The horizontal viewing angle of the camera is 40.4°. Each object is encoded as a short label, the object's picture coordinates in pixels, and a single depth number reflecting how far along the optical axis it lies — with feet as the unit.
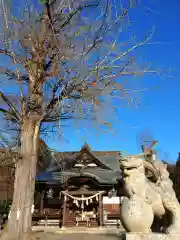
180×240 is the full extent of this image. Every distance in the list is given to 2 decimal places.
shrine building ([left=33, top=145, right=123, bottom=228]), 52.29
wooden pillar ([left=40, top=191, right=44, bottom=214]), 55.19
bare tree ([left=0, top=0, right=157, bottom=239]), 25.94
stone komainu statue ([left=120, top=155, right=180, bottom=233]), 12.45
